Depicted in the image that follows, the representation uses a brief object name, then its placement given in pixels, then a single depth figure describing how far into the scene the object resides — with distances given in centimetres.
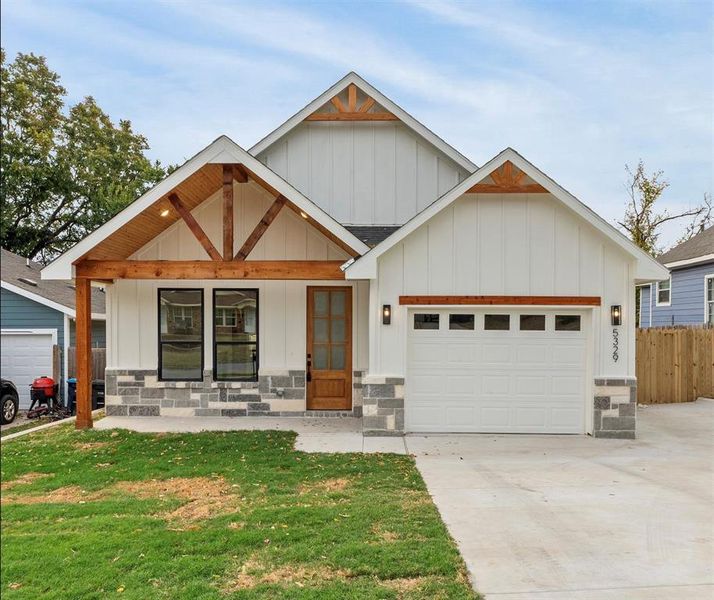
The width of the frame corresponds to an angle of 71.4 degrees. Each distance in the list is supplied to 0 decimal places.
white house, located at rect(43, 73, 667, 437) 724
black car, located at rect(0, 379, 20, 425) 823
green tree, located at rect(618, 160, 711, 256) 2014
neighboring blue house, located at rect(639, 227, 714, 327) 1412
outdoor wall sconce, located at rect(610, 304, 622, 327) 731
